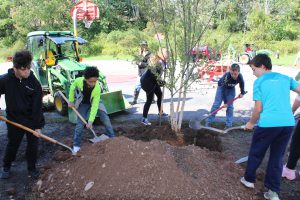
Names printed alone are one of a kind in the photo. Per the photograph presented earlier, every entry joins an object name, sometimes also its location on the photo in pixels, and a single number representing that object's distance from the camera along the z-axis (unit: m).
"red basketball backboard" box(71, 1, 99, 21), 12.09
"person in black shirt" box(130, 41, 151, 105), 5.09
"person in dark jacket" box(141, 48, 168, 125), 5.11
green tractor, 7.11
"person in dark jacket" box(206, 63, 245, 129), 5.76
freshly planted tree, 4.59
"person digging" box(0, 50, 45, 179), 3.70
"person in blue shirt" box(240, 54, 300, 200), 3.31
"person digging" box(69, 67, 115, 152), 4.55
